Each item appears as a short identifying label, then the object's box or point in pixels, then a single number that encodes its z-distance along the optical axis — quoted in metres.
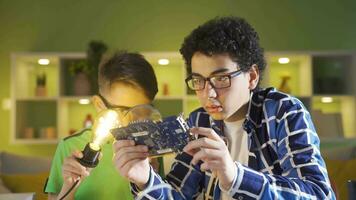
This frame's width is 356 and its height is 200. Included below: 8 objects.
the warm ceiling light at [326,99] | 4.21
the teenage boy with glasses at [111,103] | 1.54
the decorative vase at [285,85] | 4.26
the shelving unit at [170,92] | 4.16
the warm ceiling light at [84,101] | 4.21
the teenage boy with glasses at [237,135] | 1.02
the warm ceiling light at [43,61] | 4.26
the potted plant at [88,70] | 4.08
